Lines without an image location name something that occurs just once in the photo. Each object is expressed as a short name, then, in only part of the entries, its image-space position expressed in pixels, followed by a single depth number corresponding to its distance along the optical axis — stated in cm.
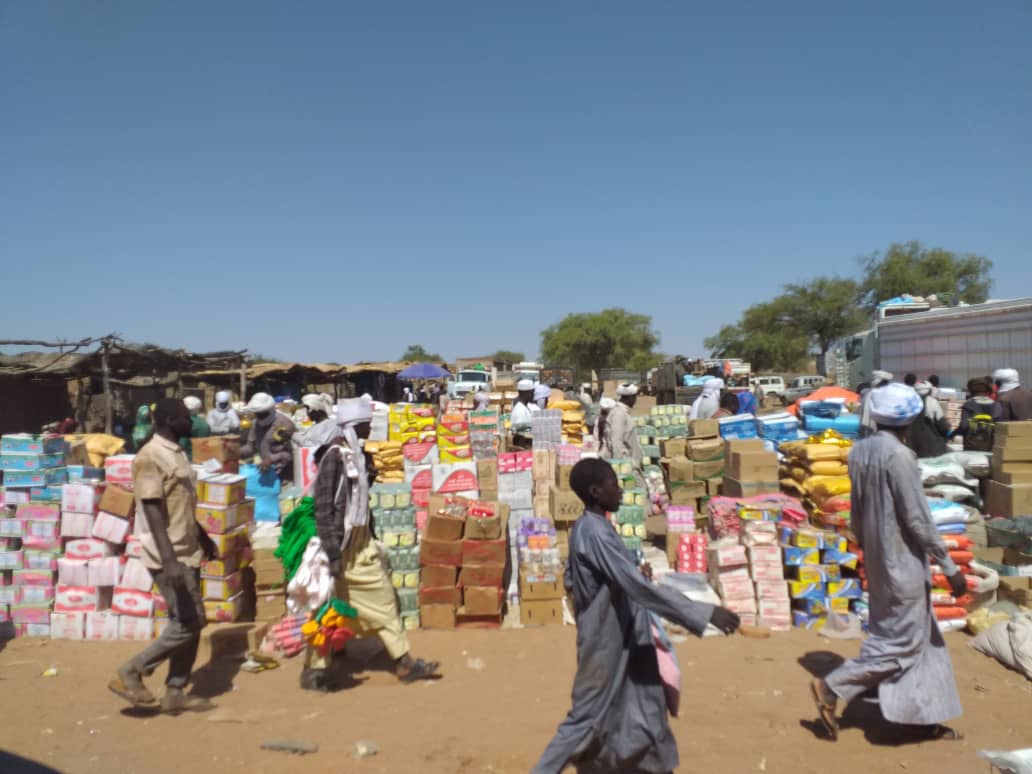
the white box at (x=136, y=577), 509
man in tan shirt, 379
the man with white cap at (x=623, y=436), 773
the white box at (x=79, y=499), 514
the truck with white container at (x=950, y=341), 1198
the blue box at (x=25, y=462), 530
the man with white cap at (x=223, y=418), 1044
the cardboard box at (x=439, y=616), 537
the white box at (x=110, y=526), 511
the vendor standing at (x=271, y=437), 774
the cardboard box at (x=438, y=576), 535
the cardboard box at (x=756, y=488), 679
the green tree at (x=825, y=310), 4566
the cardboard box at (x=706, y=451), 809
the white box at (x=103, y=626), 514
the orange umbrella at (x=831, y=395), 1290
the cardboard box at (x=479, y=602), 536
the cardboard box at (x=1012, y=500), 639
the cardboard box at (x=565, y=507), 588
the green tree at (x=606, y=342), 5794
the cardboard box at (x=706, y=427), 867
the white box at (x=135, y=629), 514
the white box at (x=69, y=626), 515
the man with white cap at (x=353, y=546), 411
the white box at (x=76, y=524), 515
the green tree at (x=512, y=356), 9044
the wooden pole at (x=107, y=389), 1179
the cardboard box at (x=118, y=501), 504
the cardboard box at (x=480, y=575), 535
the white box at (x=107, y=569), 511
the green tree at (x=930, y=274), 4228
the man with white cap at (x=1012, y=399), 755
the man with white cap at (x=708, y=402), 997
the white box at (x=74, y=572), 512
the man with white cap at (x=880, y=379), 933
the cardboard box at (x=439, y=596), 536
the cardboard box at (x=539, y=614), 543
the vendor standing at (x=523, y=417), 952
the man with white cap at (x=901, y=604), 330
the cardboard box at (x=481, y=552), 536
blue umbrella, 2705
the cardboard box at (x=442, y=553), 535
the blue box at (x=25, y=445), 533
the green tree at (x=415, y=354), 8338
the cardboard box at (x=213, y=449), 824
